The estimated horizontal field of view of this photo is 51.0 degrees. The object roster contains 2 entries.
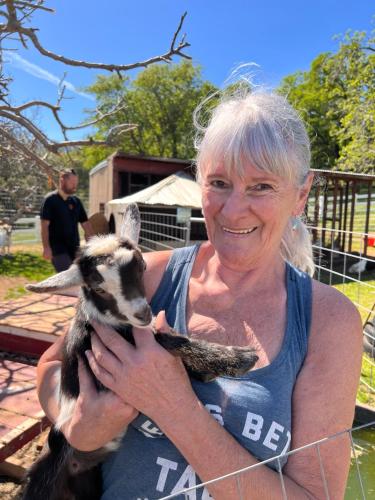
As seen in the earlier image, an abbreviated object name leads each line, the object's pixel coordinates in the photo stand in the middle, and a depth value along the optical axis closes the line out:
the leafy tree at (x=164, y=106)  30.28
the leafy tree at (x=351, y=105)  15.22
